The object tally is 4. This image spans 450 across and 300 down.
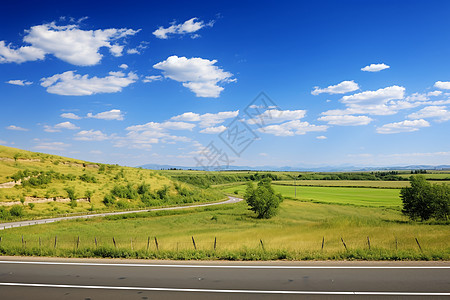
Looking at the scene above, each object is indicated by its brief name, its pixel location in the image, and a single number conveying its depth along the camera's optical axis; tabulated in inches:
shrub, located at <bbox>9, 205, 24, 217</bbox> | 1888.0
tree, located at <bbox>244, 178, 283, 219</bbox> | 2301.9
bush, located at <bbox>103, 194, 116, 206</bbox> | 2608.3
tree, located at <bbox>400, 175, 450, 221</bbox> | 1632.6
